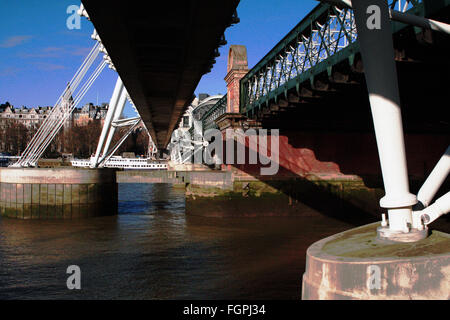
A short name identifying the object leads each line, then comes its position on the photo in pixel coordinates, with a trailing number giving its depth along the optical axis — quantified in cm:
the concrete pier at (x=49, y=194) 2372
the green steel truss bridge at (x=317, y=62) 918
